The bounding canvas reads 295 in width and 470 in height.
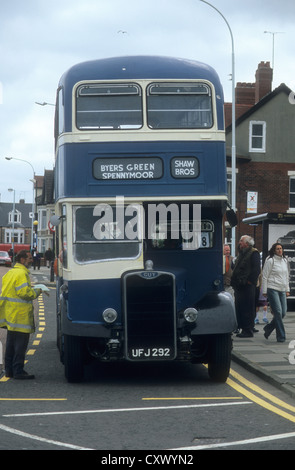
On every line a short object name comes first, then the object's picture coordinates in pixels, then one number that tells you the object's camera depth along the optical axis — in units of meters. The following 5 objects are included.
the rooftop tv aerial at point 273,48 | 45.34
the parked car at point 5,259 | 75.38
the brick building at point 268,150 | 45.56
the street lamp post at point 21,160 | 70.81
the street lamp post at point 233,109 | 32.59
